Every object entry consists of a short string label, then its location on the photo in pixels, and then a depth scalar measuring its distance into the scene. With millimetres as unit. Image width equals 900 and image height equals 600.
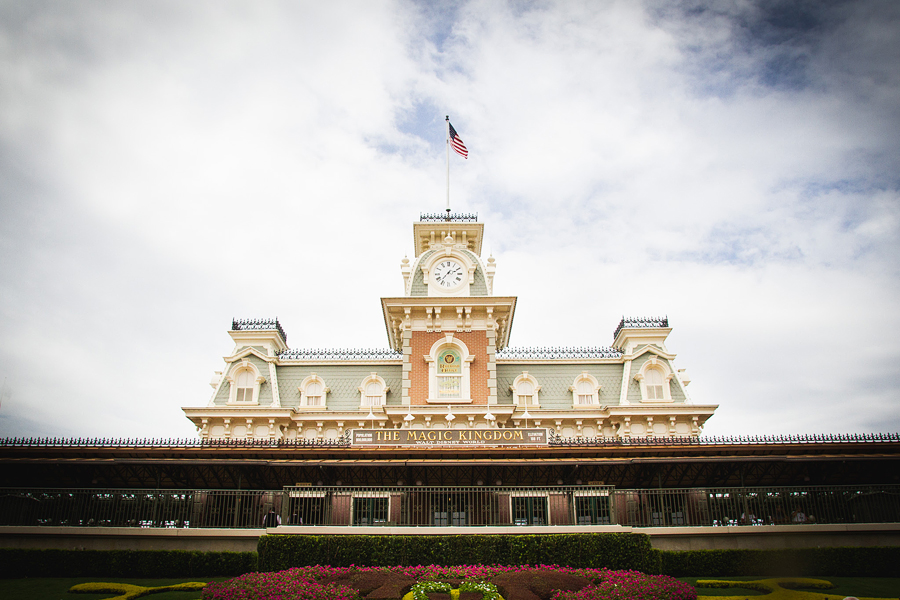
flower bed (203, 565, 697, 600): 13242
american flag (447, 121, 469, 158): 34906
